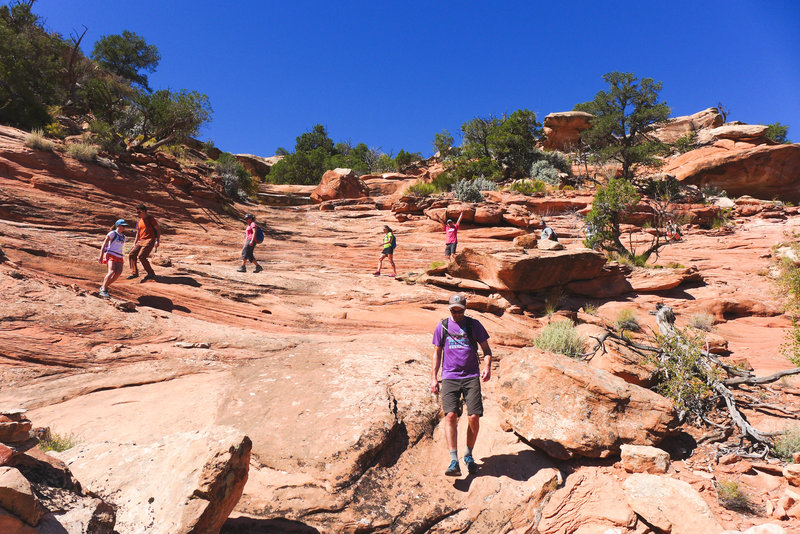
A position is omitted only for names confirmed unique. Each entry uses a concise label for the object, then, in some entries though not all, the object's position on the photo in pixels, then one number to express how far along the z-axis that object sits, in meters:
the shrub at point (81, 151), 13.73
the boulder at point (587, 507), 4.02
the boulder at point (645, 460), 4.60
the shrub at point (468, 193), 21.62
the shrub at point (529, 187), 23.34
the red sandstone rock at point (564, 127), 39.19
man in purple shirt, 4.49
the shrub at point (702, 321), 11.08
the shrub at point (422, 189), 24.15
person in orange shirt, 9.02
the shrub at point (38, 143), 12.62
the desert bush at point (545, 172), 27.57
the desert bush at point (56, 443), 3.75
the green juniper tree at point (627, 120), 27.94
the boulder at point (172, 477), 2.73
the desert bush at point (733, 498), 4.07
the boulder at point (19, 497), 1.93
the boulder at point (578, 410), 4.80
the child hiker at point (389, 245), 12.68
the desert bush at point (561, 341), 8.05
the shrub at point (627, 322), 10.85
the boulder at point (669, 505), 3.83
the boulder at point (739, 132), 29.83
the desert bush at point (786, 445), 4.88
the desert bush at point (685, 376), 6.24
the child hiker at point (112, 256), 7.86
